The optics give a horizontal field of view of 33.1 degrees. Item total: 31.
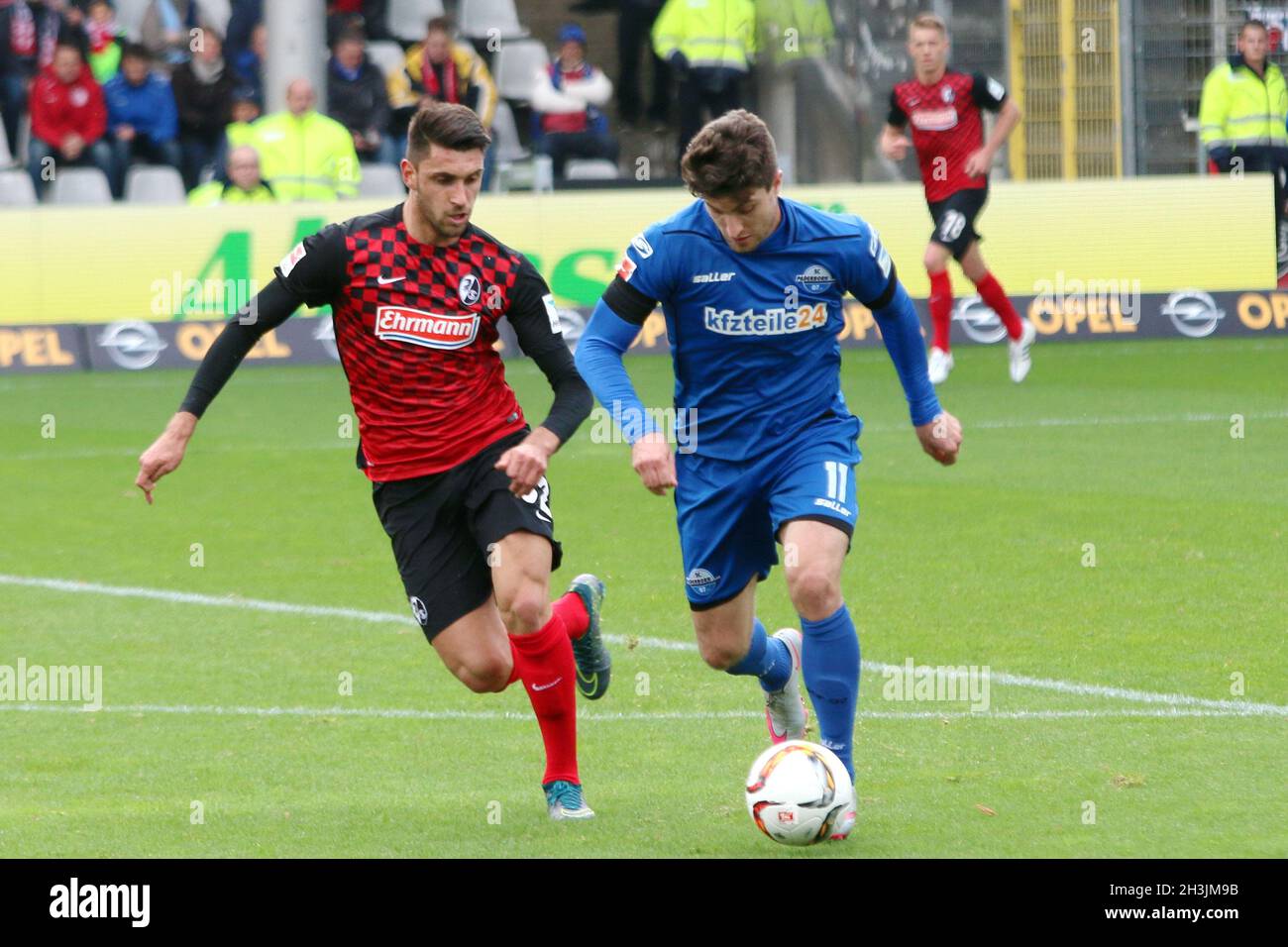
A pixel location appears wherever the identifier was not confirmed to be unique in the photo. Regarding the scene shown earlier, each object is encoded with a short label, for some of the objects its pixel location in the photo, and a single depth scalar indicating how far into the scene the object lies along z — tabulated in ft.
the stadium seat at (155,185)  64.90
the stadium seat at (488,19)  75.36
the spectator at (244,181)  58.44
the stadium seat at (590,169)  66.28
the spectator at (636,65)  72.95
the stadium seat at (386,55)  72.28
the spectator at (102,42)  67.62
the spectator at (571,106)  67.97
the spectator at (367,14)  71.00
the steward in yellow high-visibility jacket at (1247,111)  63.98
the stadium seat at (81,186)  65.26
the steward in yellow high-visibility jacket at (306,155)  60.70
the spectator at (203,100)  66.28
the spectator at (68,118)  64.69
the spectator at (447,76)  65.72
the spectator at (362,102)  66.95
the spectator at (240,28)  67.67
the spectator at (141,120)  66.03
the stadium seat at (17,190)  65.21
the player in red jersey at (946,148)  47.29
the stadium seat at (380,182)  64.80
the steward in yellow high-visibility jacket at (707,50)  67.92
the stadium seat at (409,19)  74.59
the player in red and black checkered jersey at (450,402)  19.54
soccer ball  17.54
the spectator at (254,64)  67.51
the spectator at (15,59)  67.36
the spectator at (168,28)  69.62
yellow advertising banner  55.67
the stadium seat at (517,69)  74.18
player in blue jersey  19.07
